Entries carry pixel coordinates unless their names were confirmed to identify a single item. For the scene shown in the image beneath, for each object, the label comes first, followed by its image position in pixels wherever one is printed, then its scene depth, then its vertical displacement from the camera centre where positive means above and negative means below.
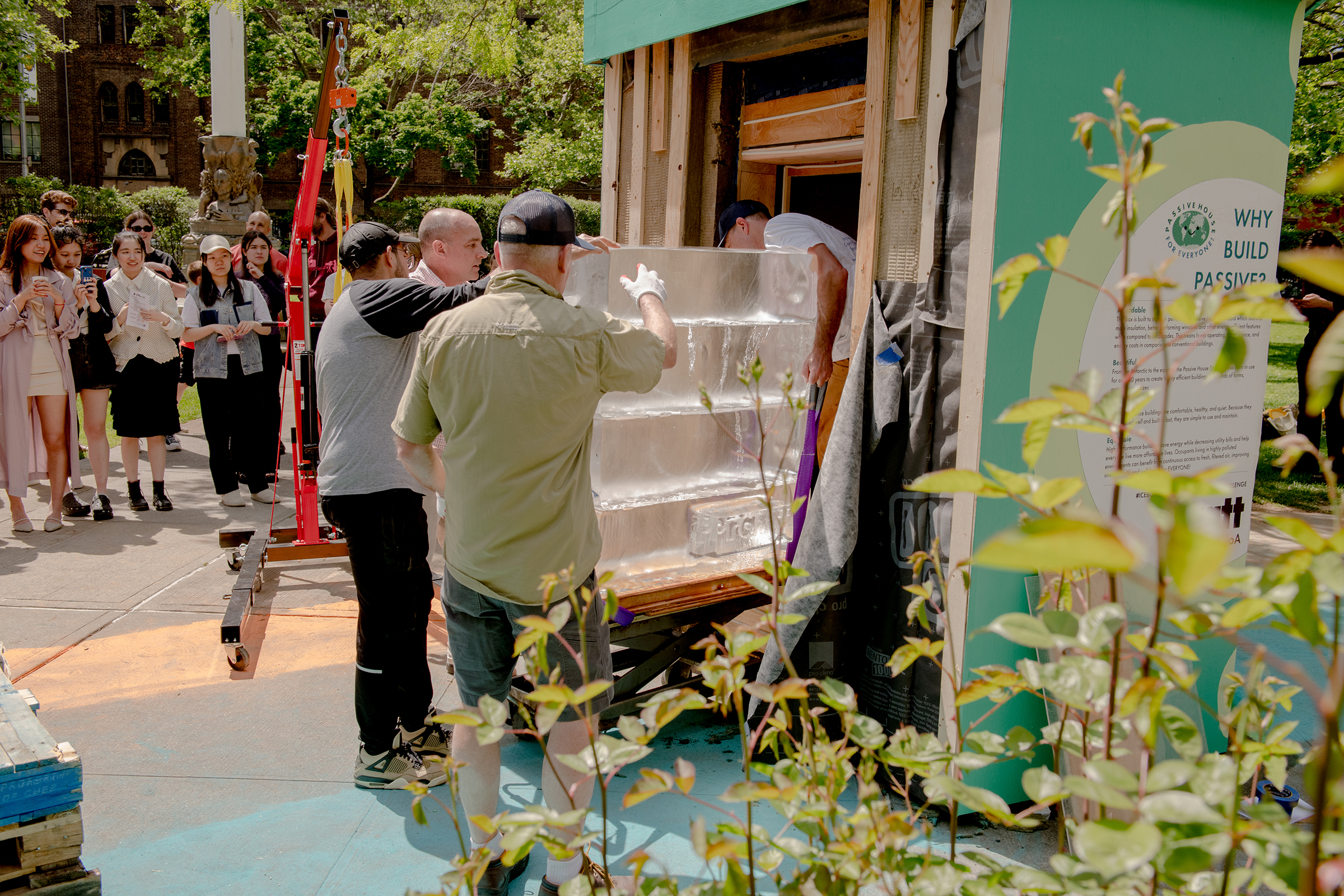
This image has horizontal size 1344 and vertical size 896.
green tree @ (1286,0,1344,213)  9.68 +2.52
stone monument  19.11 +3.11
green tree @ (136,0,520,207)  27.39 +6.66
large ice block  3.74 -0.38
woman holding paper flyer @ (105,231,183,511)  7.01 -0.30
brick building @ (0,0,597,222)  41.06 +7.66
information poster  3.38 -0.02
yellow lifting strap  5.09 +0.64
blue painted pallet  2.62 -1.24
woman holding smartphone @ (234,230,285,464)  7.56 +0.19
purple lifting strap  4.06 -0.55
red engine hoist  5.15 -0.52
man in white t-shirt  4.17 +0.18
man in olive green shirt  2.67 -0.31
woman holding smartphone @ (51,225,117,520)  6.86 -0.33
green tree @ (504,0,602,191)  23.72 +6.01
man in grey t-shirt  3.49 -0.59
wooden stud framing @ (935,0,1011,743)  3.07 +0.16
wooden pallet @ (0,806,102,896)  2.67 -1.49
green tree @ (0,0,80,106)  22.98 +6.65
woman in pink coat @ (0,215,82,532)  6.43 -0.37
